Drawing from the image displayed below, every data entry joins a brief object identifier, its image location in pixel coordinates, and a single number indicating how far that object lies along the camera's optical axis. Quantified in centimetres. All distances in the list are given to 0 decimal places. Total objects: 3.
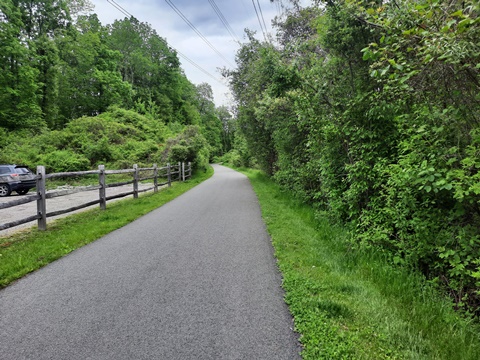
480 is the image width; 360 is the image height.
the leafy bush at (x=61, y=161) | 1728
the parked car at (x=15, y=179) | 1110
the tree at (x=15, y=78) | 2025
